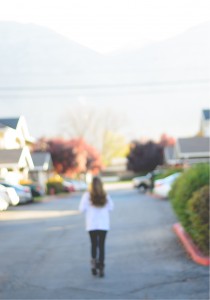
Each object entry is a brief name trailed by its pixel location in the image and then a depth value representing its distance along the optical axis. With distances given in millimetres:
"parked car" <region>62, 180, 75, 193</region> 43906
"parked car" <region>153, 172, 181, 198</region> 28280
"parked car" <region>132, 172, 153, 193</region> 45491
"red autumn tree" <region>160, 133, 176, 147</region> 61750
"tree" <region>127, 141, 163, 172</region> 65938
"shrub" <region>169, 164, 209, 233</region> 12180
